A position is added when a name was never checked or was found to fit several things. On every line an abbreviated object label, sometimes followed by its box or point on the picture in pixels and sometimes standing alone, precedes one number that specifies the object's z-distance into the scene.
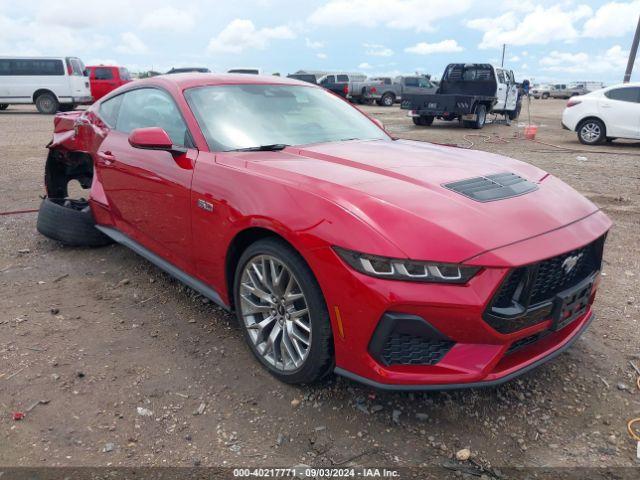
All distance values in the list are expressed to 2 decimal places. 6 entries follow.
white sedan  11.45
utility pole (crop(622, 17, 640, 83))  23.09
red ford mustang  2.01
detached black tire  4.49
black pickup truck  15.03
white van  18.86
